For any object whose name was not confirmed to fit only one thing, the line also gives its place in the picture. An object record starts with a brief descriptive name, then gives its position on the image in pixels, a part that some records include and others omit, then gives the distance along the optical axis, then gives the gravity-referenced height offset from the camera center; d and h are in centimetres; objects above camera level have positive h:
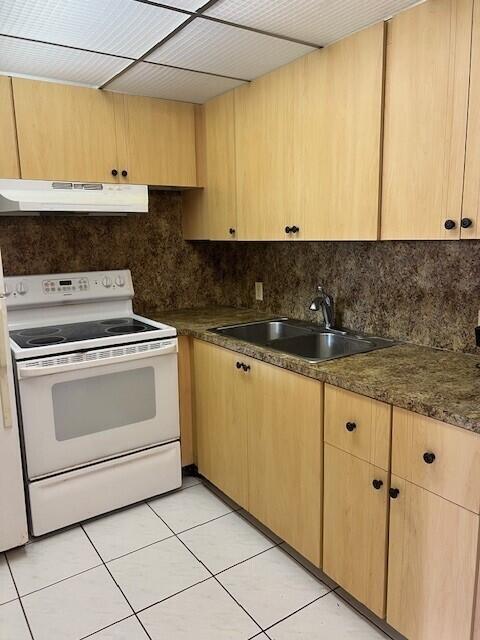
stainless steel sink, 215 -47
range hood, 214 +23
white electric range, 208 -72
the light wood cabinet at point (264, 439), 178 -84
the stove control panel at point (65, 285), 255 -22
